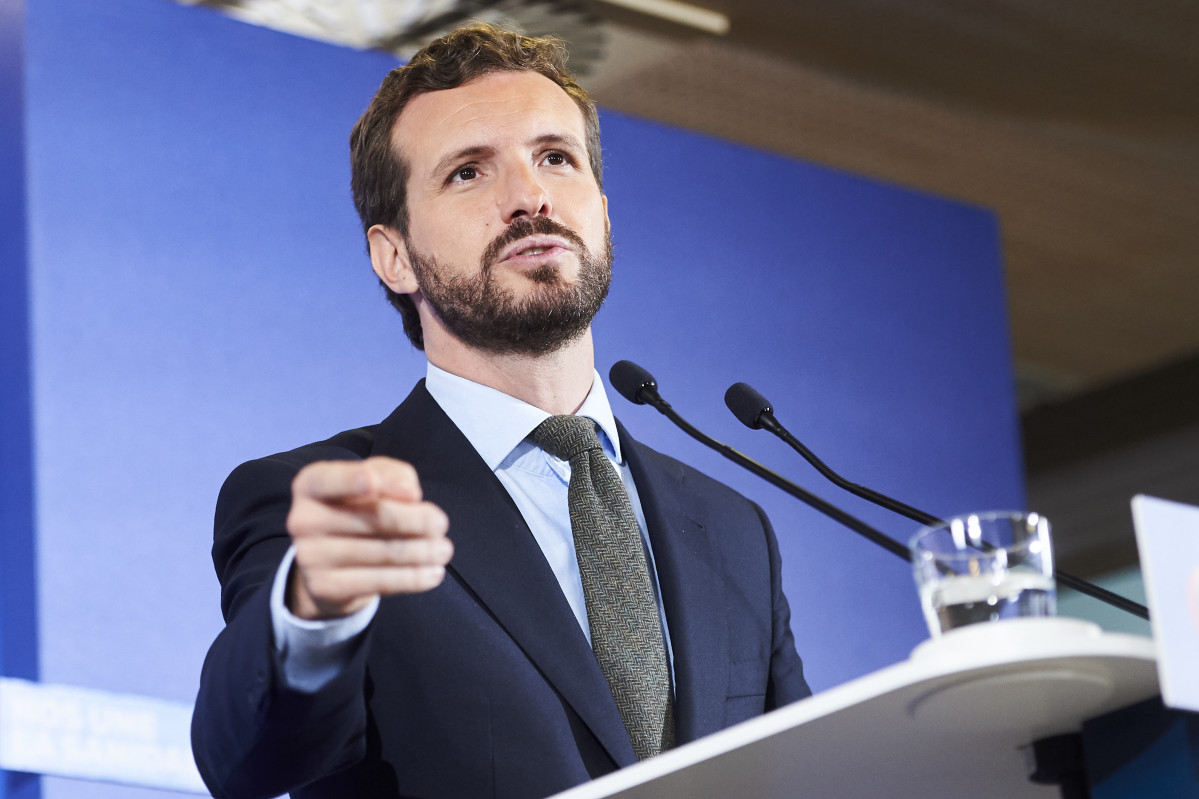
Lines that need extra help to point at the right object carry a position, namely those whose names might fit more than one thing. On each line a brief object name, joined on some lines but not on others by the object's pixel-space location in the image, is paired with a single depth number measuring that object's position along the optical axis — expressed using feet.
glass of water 10.68
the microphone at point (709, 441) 11.34
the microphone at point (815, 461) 11.23
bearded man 10.95
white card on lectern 9.56
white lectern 9.97
